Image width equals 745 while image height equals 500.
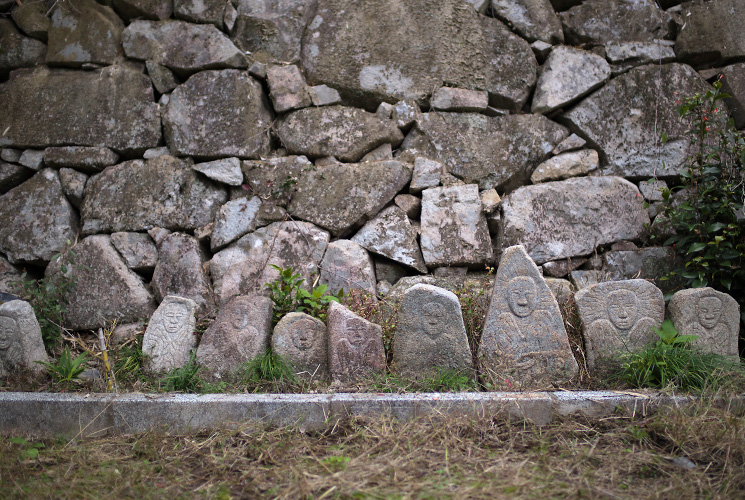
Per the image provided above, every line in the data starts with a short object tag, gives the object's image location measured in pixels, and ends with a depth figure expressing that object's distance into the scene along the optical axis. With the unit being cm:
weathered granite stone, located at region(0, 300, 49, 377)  292
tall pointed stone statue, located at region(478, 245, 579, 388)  279
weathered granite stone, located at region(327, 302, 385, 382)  282
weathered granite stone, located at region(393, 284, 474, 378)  281
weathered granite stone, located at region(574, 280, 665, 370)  287
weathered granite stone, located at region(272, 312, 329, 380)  291
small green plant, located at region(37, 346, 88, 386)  284
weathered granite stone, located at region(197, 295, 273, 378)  296
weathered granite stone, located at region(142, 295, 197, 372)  301
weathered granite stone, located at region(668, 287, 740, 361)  283
